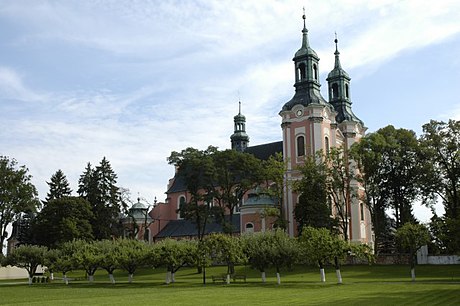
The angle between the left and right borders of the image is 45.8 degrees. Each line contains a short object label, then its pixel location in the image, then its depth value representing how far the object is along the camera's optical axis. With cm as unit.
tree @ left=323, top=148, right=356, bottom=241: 5409
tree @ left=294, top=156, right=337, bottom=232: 5306
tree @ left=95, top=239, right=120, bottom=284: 4412
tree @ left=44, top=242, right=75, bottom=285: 4632
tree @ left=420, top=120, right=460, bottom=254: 4825
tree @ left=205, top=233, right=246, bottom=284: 4003
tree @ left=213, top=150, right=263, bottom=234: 5731
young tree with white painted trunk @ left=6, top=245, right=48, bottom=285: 5059
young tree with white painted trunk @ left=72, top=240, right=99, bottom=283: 4509
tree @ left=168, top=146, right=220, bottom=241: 5694
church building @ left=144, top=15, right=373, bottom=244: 6075
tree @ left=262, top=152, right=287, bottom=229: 5638
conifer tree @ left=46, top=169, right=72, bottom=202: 7694
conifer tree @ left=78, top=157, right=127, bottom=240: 6769
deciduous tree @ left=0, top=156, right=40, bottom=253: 5962
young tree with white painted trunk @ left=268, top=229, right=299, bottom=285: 3825
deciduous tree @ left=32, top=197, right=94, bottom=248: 6225
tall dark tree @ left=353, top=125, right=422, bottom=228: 5219
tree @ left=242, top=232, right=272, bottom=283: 3869
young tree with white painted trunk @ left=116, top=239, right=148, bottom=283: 4356
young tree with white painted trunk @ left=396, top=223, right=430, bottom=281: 4041
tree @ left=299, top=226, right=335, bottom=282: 3662
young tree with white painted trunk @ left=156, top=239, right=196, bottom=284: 4066
